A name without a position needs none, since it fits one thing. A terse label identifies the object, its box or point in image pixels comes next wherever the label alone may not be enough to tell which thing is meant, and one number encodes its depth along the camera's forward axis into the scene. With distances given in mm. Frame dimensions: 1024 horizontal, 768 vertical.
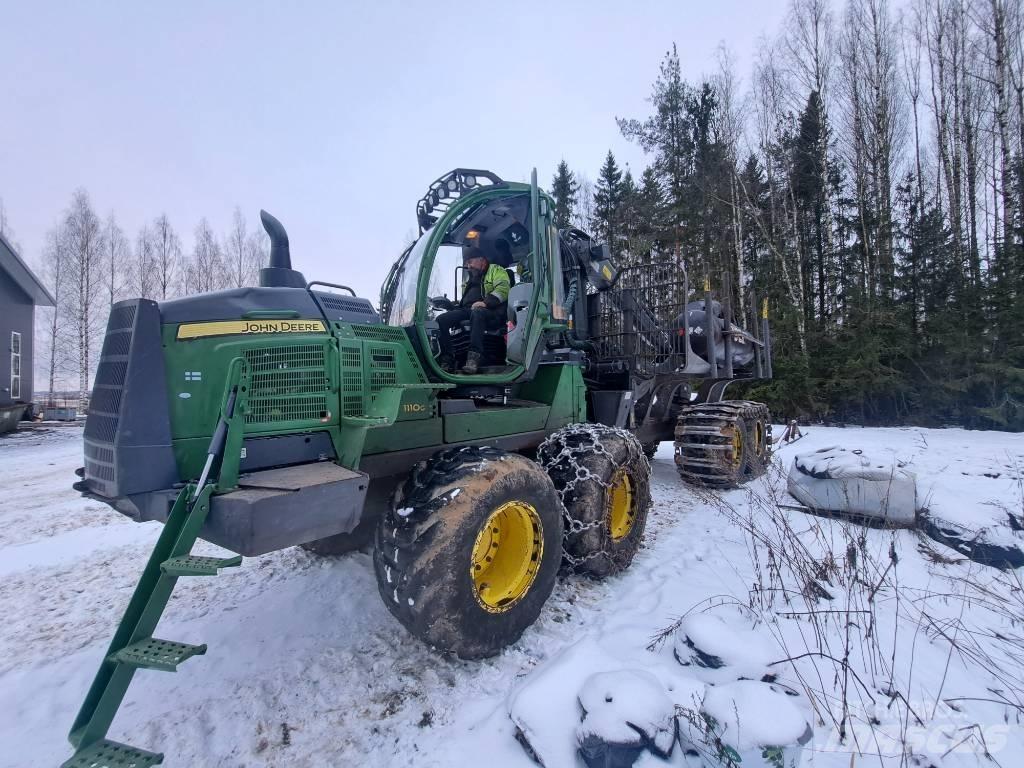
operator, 4062
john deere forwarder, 2162
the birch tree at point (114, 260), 23781
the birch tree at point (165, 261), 25688
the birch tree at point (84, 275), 21859
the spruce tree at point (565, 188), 28956
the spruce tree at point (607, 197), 24011
